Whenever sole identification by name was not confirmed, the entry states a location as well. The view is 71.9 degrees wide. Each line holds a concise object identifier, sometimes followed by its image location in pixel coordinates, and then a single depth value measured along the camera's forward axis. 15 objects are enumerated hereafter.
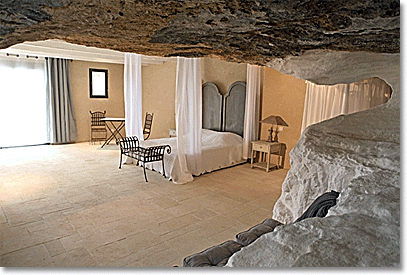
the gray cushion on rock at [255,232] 1.85
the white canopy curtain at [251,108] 5.54
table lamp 4.86
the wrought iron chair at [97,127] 8.16
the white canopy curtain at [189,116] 4.62
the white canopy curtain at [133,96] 5.60
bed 4.99
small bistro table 8.18
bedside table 5.15
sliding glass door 6.83
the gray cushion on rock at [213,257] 1.58
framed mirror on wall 8.20
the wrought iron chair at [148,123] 8.04
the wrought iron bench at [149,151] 4.51
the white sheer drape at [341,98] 3.69
